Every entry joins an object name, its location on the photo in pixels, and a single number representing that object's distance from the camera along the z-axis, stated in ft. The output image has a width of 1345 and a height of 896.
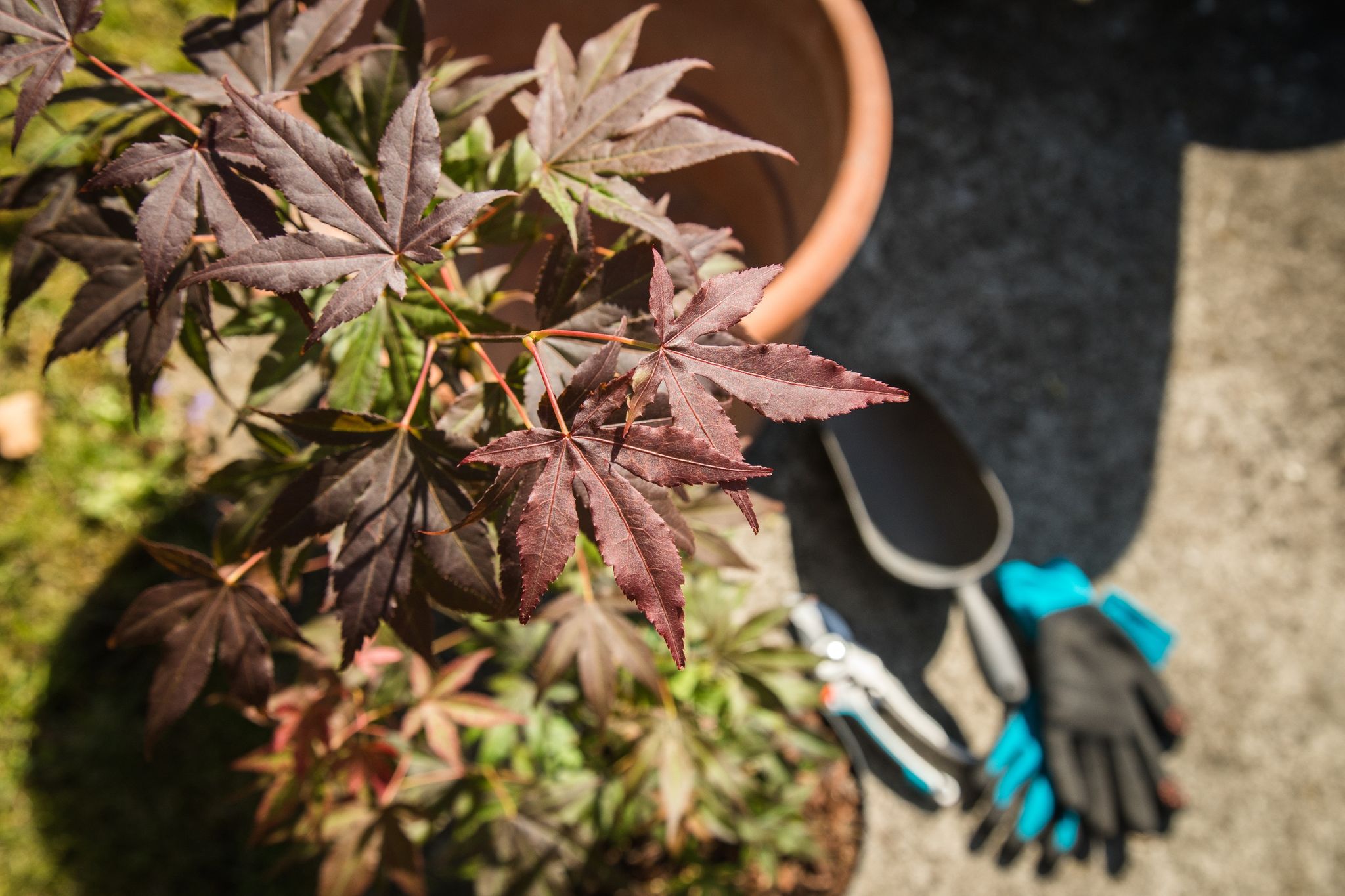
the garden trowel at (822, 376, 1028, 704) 5.22
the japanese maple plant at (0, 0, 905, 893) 1.73
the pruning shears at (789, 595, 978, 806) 4.93
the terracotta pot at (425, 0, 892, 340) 3.17
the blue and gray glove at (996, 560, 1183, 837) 5.24
